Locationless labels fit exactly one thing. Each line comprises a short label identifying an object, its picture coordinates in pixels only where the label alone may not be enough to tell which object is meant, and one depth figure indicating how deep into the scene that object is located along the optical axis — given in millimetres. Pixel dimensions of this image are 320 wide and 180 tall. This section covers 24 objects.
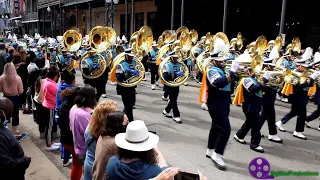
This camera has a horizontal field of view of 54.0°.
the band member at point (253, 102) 5857
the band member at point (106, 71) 9616
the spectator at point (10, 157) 2773
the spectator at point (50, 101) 5586
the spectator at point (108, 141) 2727
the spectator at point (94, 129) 3004
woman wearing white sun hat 2168
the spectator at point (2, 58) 9031
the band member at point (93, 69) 8859
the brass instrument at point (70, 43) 10969
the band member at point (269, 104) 6523
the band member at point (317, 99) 7520
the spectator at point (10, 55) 8380
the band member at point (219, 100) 5270
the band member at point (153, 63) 12445
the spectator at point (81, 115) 3642
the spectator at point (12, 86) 6426
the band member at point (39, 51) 12791
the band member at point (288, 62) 9086
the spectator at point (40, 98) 6010
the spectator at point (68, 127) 4137
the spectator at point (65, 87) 4793
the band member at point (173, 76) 7984
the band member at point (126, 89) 7121
